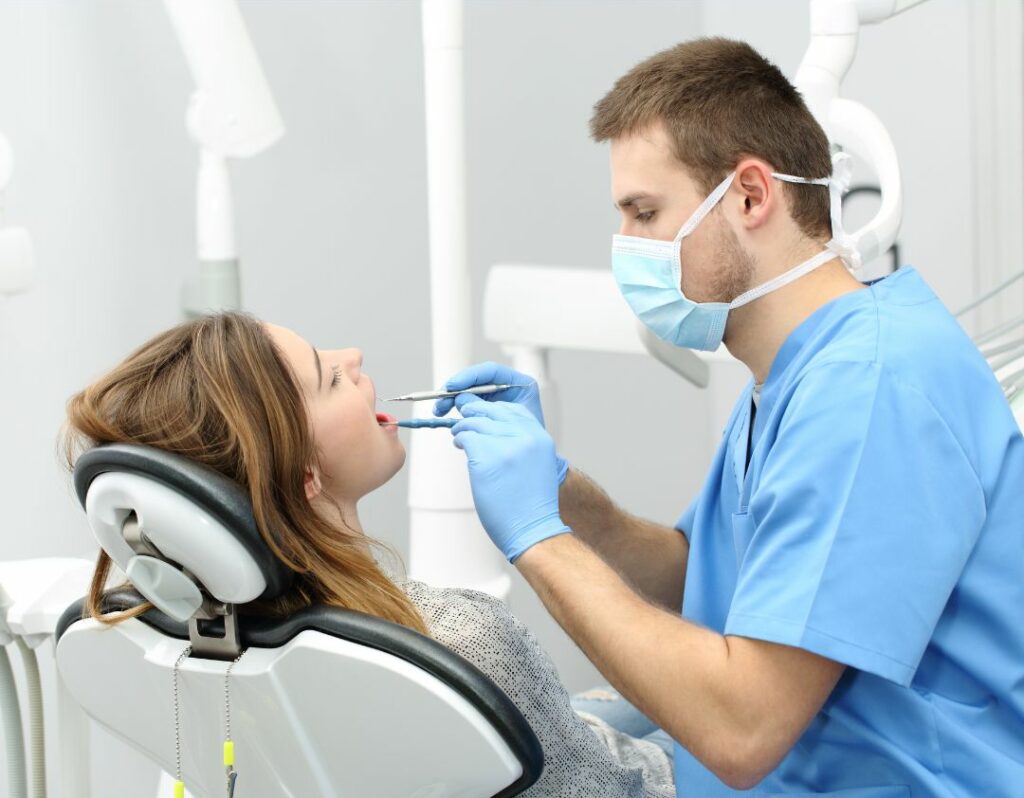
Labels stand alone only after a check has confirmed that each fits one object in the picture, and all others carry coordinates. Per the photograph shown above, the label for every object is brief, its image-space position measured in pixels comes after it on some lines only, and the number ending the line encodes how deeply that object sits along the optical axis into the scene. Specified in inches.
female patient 80.0
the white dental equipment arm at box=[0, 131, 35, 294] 98.5
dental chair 75.7
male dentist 80.2
